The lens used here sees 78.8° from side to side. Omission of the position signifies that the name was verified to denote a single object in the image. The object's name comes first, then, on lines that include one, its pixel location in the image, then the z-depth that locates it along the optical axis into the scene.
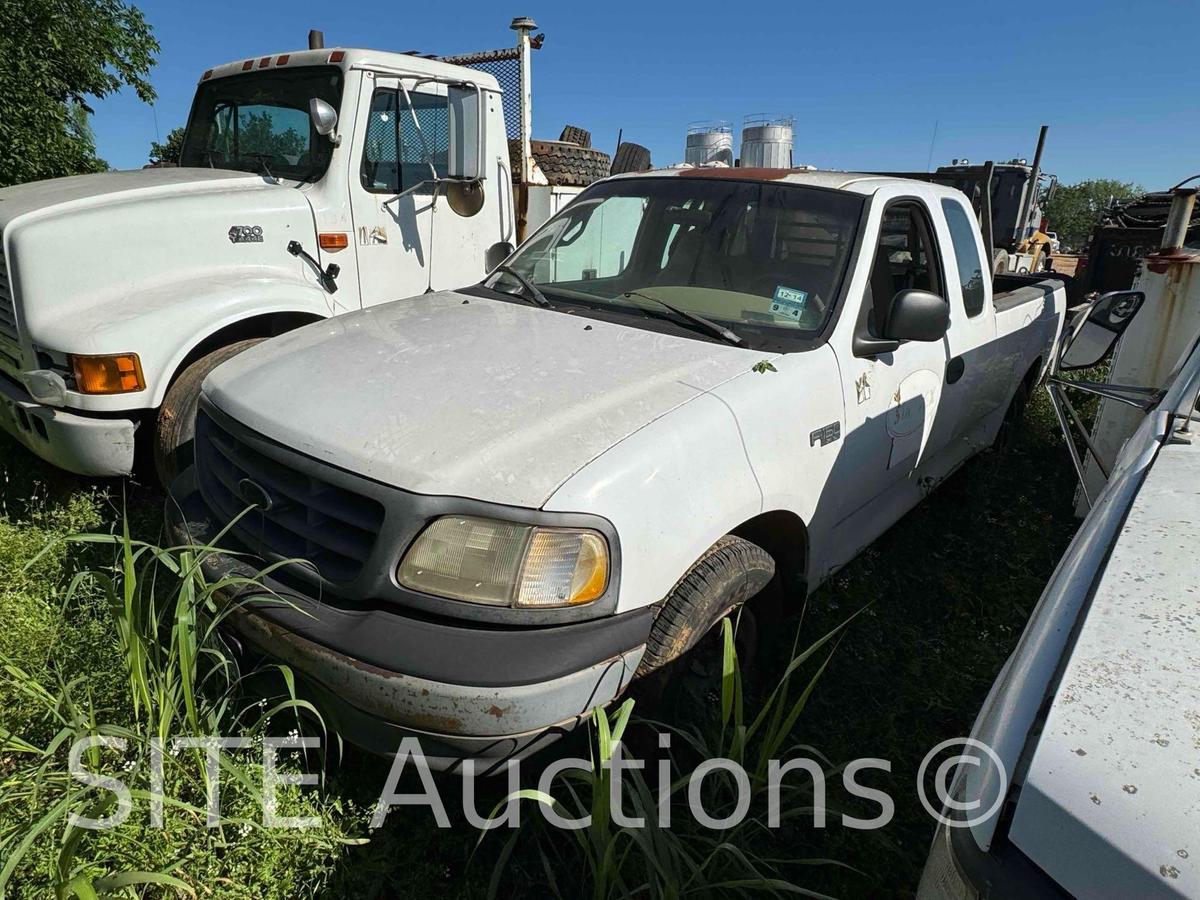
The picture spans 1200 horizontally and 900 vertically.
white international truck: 3.04
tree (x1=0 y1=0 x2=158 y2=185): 8.16
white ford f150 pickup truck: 1.68
